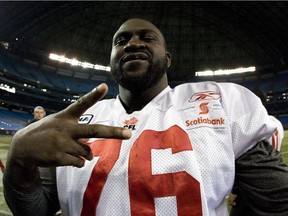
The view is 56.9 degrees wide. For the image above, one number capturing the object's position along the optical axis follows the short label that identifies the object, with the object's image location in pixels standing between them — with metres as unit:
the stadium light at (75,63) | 25.85
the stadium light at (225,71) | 27.36
